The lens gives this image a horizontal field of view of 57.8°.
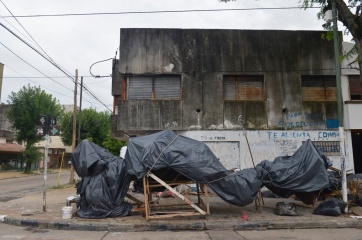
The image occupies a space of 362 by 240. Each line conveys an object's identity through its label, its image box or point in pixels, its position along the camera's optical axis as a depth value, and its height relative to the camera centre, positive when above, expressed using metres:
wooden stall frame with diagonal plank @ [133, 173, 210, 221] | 8.70 -1.37
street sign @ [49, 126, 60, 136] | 10.76 +0.98
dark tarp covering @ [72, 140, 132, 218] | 9.23 -0.68
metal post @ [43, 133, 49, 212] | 10.18 -0.21
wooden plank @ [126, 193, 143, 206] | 10.05 -1.26
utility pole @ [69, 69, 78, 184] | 22.34 +3.50
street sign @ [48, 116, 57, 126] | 10.78 +1.32
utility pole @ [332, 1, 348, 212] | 9.90 +1.25
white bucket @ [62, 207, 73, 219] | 9.09 -1.45
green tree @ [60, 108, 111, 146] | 40.78 +4.42
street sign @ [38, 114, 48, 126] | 10.66 +1.30
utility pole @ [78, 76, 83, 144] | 23.36 +5.11
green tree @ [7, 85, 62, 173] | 33.62 +4.91
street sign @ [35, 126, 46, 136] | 10.64 +0.96
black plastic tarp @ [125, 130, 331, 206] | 8.88 -0.21
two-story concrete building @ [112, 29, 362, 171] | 14.09 +3.11
